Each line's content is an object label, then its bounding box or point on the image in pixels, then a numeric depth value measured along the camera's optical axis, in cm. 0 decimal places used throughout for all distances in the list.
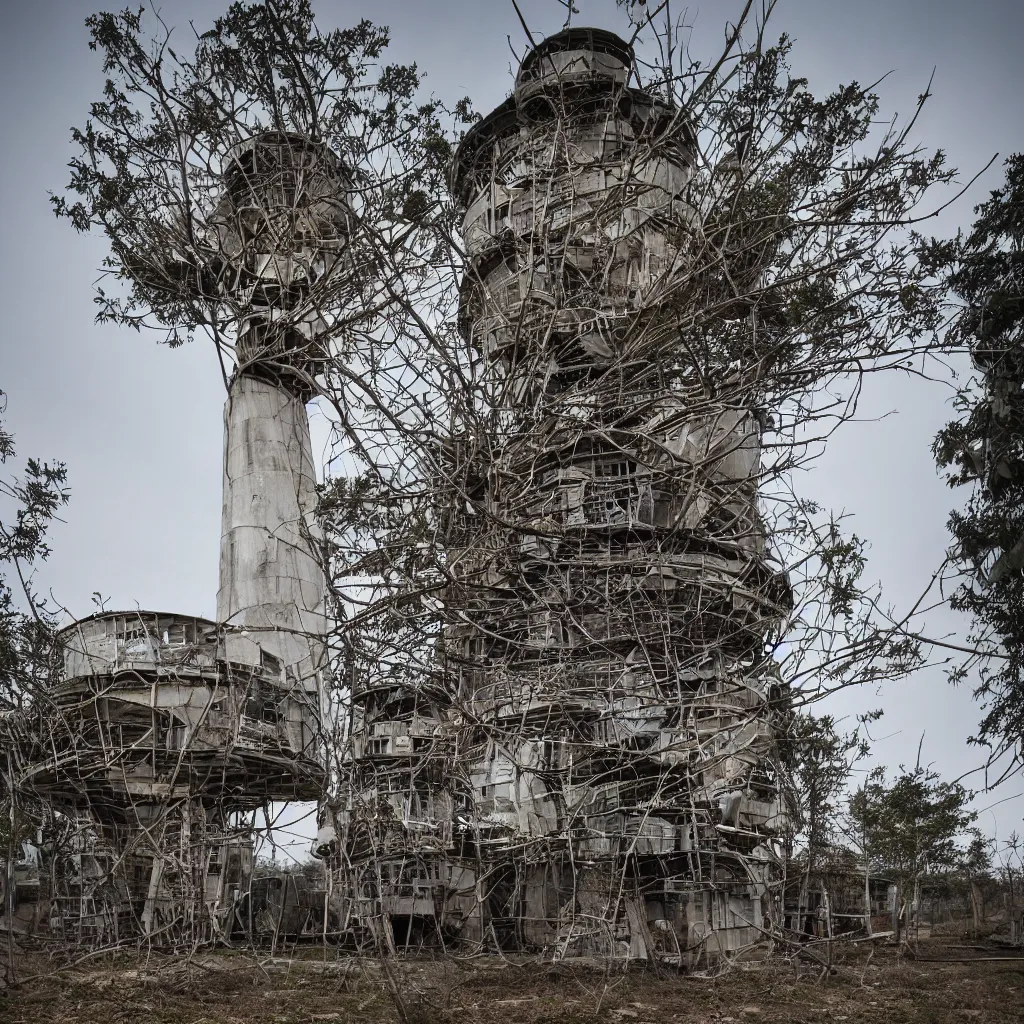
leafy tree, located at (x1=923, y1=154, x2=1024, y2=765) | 1267
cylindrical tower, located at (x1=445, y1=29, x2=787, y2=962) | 1102
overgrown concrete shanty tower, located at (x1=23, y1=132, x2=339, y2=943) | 1492
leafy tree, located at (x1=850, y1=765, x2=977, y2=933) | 2411
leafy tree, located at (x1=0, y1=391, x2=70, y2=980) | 1501
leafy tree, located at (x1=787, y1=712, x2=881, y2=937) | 1744
